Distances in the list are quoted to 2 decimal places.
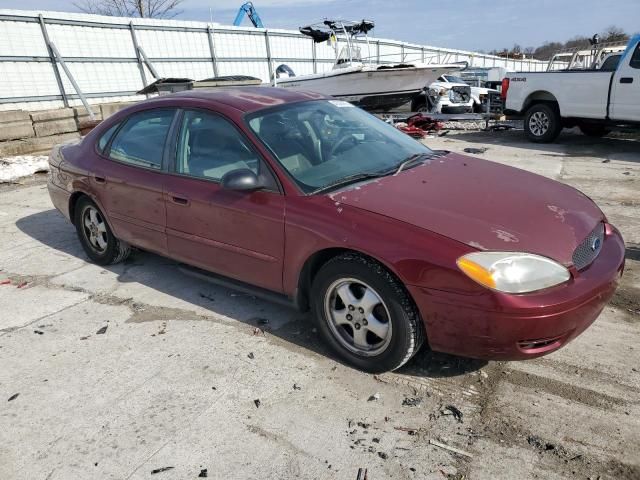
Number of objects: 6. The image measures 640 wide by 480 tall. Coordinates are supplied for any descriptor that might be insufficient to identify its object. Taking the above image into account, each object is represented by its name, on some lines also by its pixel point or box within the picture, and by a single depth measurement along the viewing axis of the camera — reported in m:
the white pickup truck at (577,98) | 9.30
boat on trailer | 13.98
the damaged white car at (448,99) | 15.76
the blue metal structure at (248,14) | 29.24
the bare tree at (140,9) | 27.35
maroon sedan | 2.58
